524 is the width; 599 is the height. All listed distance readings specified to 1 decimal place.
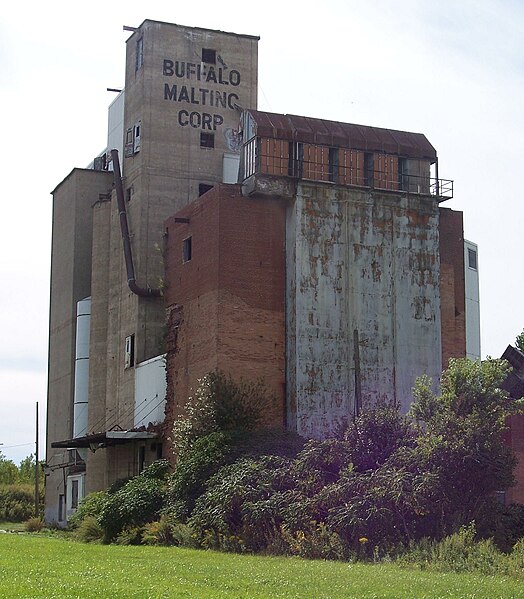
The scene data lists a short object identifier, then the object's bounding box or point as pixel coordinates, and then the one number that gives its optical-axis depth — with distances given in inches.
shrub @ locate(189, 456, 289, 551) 1219.9
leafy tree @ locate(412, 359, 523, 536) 1123.3
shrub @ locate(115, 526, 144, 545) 1412.4
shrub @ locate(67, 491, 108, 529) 1620.3
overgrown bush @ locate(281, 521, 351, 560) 1099.9
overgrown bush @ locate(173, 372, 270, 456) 1531.7
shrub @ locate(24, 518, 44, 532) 2082.8
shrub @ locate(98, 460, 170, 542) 1480.1
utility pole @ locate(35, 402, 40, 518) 2611.7
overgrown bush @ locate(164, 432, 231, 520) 1406.3
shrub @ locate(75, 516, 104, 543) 1521.9
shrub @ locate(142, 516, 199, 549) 1302.9
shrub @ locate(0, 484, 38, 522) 2659.9
